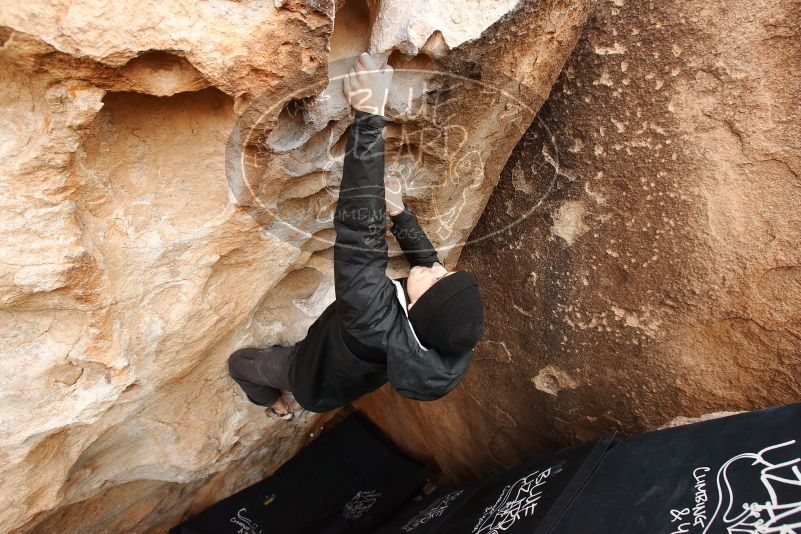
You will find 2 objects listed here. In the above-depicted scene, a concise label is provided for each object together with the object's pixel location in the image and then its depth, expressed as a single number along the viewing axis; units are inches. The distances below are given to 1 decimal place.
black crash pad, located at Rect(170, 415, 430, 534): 83.2
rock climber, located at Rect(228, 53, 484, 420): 36.4
